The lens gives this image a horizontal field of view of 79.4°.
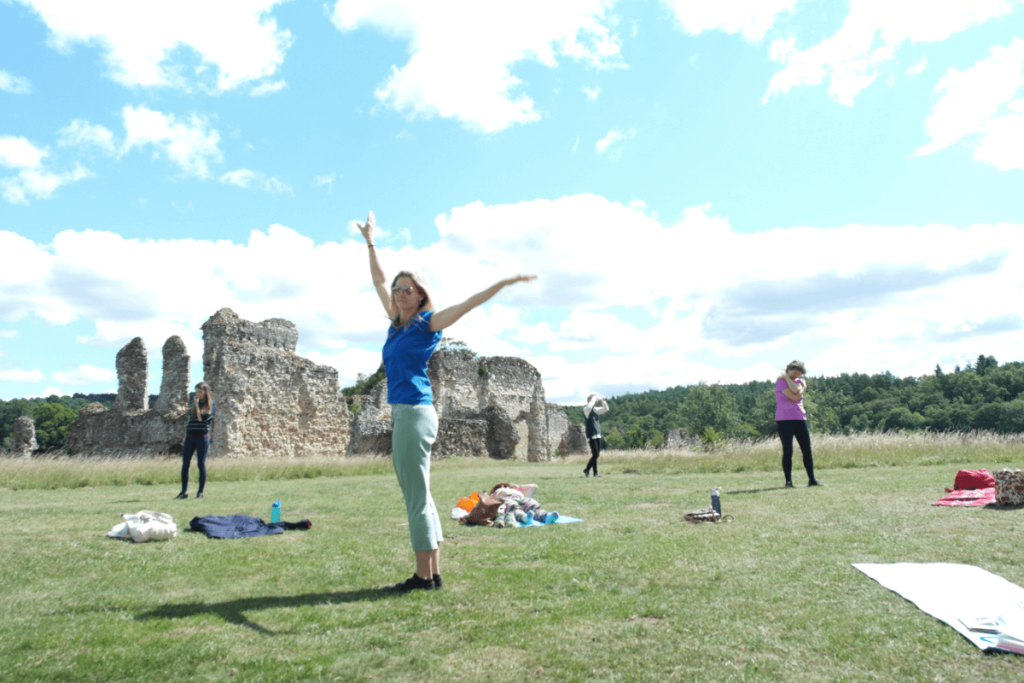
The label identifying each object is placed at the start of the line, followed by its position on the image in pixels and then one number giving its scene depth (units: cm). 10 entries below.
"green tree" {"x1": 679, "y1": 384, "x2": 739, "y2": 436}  7031
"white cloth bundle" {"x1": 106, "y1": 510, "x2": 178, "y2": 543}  511
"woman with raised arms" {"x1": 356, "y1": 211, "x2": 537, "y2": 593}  374
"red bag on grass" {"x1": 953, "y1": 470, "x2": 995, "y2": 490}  686
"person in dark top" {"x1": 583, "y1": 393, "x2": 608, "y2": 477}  1308
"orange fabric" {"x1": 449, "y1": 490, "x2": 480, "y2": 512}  677
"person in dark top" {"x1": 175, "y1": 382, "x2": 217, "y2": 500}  927
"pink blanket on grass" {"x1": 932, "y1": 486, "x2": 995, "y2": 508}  618
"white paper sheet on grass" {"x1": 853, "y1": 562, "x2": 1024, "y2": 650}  287
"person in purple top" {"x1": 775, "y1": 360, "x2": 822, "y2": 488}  884
